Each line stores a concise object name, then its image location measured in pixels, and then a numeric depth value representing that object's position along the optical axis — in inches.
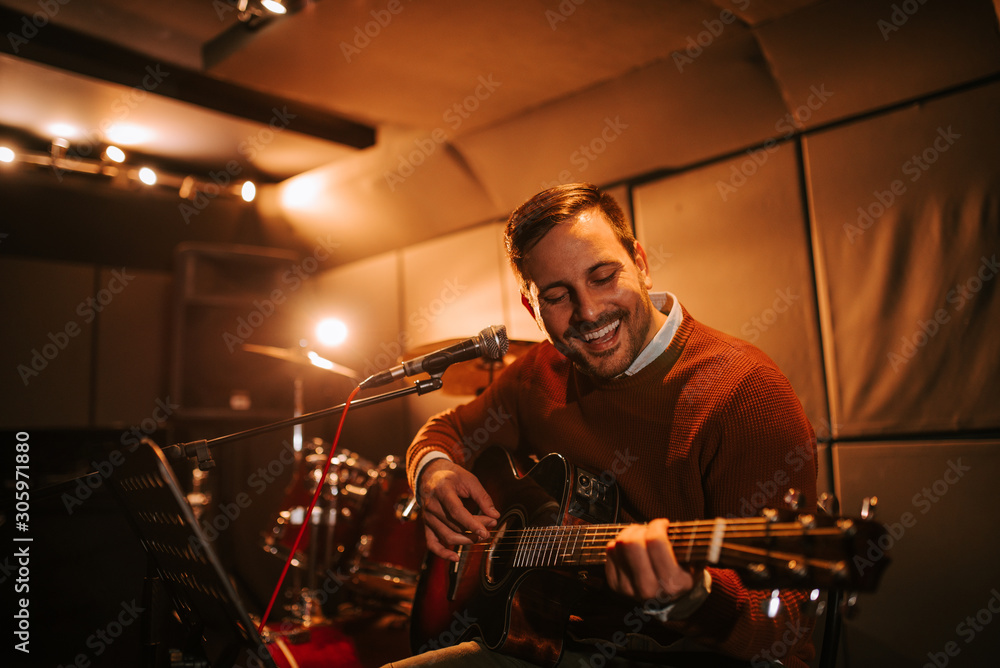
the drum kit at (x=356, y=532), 136.6
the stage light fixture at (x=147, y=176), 191.9
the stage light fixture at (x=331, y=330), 174.4
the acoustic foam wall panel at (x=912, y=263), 101.0
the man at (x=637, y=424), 56.4
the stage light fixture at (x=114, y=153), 184.7
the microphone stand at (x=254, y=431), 72.0
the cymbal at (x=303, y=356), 150.0
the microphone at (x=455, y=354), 72.2
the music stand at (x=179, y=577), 47.3
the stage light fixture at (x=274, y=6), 116.2
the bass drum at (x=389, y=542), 134.6
